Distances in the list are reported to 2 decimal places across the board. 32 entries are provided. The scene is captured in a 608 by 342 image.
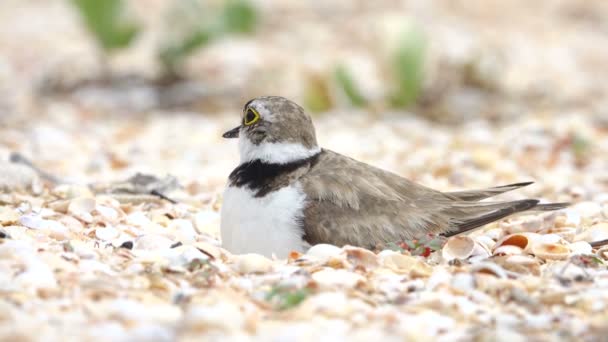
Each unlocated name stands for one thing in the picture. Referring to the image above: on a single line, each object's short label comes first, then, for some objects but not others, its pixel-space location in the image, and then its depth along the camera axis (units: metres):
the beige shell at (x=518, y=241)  7.41
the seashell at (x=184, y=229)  8.02
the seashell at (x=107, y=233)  7.65
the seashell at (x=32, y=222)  7.50
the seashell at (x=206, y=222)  8.66
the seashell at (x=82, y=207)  8.20
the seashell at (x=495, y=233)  8.35
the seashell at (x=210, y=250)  6.94
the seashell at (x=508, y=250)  7.31
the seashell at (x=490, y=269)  6.30
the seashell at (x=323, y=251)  6.80
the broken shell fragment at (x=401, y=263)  6.61
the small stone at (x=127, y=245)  7.37
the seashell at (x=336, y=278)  6.02
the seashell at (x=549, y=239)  7.49
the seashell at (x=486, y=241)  7.81
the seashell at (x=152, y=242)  7.35
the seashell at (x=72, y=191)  9.20
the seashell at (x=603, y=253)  7.34
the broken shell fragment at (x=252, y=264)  6.38
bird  7.22
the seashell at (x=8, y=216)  7.48
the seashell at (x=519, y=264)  6.71
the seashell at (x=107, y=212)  8.33
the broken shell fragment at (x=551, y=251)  7.20
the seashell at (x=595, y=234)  7.84
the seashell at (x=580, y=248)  7.40
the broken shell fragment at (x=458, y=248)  7.23
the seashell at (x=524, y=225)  8.62
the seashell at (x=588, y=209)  9.24
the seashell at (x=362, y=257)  6.64
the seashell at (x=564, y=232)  8.16
